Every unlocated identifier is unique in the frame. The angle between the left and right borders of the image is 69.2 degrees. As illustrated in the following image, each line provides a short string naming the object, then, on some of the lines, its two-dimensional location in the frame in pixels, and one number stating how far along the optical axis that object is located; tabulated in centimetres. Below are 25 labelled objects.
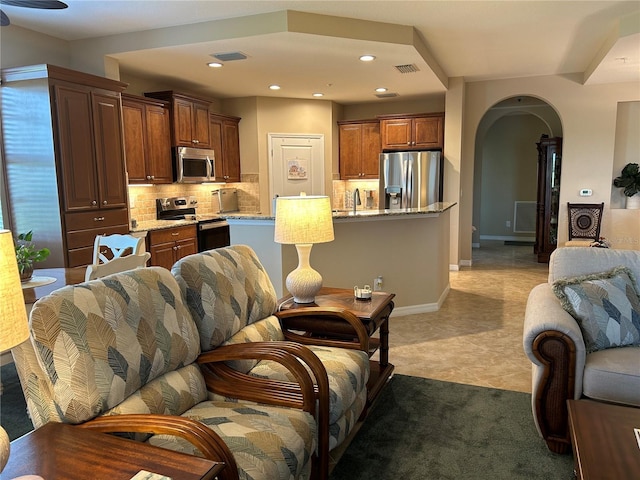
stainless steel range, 571
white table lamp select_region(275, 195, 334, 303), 270
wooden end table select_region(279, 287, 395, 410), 258
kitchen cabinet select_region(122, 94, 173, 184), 498
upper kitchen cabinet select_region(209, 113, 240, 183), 652
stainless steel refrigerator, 655
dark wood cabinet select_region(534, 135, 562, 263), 736
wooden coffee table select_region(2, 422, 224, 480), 121
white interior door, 718
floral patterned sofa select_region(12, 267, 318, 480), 143
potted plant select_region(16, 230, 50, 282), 257
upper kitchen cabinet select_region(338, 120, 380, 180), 752
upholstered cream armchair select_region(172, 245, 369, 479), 194
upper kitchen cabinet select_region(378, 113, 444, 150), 692
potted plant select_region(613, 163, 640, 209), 626
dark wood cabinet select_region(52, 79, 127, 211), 394
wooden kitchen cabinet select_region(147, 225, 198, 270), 488
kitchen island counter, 398
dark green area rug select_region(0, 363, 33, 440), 249
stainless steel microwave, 568
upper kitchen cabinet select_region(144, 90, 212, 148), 554
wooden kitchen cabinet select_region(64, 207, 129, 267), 402
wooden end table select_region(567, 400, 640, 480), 143
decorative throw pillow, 232
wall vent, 947
